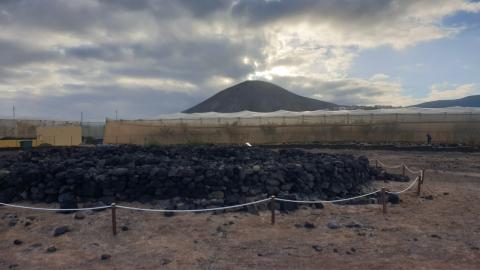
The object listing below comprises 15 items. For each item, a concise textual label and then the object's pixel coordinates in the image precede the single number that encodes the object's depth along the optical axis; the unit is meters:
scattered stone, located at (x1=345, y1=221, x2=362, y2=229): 10.55
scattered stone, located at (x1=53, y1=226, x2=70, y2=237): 9.87
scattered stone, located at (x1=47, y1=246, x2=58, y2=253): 8.85
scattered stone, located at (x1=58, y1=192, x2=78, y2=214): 11.92
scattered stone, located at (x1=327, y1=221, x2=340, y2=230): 10.45
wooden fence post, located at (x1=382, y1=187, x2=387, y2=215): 11.88
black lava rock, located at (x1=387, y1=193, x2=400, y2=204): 13.52
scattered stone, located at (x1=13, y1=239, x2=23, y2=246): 9.36
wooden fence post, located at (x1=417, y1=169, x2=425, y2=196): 14.97
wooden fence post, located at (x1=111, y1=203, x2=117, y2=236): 9.52
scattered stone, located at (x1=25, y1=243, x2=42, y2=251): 9.02
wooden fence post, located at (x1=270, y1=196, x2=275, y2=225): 10.39
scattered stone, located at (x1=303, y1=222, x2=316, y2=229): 10.44
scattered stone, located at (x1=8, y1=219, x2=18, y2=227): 10.70
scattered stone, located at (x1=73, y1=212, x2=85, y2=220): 10.97
